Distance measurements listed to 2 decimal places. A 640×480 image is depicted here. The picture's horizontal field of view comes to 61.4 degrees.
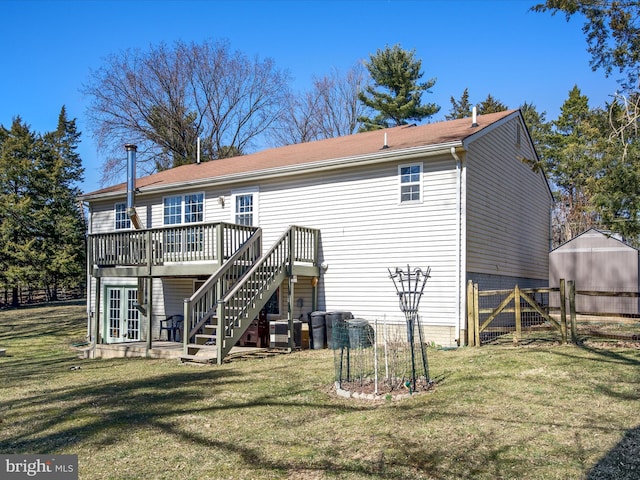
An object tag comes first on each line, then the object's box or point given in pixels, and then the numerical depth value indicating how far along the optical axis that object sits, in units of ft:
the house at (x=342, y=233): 41.50
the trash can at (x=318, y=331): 44.60
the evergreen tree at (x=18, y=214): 109.19
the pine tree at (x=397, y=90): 117.36
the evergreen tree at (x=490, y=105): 135.54
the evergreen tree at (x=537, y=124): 116.06
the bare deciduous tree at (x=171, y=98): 114.73
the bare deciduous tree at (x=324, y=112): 127.32
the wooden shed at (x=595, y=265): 64.28
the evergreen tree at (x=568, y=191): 107.65
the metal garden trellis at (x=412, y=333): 26.35
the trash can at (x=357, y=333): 27.17
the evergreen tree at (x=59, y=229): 112.98
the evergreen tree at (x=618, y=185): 36.91
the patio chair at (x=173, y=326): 54.60
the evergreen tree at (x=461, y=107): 139.39
